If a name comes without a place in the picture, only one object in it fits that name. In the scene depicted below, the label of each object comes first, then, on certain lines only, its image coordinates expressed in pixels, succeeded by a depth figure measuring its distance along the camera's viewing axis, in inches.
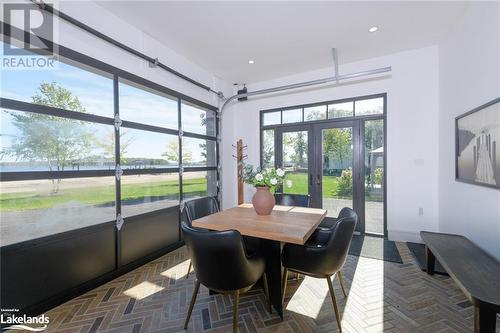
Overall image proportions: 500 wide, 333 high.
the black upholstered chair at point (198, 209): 101.7
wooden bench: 56.5
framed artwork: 84.0
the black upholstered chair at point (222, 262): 60.4
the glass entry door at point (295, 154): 187.3
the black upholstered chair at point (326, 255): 71.0
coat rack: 205.2
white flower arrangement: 96.8
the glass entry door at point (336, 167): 167.2
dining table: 72.5
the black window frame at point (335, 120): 157.3
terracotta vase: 96.4
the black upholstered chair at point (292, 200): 123.3
